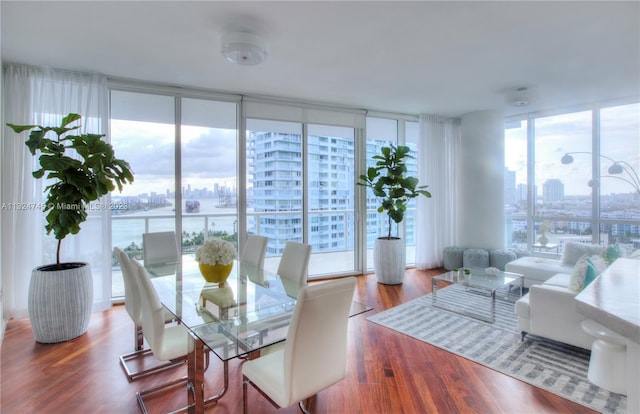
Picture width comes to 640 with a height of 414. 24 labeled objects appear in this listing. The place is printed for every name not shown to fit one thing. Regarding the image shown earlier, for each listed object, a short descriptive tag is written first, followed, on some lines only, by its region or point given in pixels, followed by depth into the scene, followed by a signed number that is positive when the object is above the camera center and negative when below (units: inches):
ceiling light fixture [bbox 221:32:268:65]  101.7 +52.3
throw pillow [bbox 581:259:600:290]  104.3 -21.5
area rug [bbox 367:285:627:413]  86.7 -47.7
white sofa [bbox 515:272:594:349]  102.0 -35.7
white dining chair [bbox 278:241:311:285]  108.1 -18.6
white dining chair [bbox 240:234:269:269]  127.0 -17.0
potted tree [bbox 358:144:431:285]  190.9 +4.8
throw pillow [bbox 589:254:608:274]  121.9 -21.0
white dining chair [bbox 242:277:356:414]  55.6 -26.2
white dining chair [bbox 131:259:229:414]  72.9 -28.1
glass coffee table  137.6 -33.2
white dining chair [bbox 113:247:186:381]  87.0 -33.1
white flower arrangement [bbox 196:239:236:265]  94.6 -12.8
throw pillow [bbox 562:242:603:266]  164.4 -21.6
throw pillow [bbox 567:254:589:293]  104.5 -22.5
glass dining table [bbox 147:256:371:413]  68.7 -25.7
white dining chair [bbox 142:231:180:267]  131.9 -16.2
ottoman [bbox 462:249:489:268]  204.7 -31.3
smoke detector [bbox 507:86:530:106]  164.7 +58.8
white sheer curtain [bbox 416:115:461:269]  228.1 +13.0
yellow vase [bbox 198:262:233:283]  96.5 -18.8
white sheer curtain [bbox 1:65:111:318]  129.0 +10.2
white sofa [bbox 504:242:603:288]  158.9 -29.1
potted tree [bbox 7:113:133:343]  111.4 -1.3
